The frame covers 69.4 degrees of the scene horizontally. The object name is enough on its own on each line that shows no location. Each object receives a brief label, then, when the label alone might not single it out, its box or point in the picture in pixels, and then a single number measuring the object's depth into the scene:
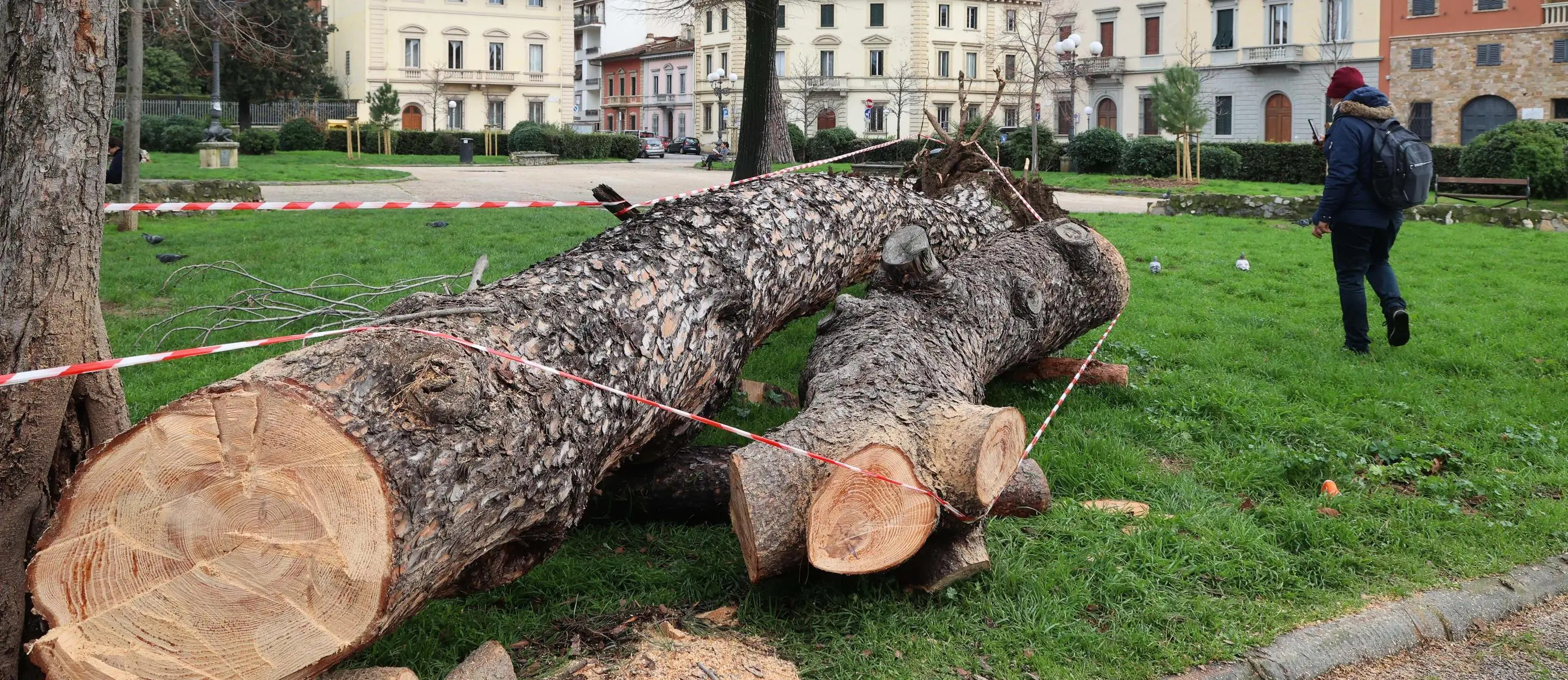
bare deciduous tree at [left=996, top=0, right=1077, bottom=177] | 42.00
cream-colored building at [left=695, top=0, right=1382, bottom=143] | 46.12
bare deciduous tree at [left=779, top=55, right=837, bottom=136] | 60.06
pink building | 73.06
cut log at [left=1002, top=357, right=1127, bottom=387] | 5.95
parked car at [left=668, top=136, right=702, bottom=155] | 53.47
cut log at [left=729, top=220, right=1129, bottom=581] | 3.12
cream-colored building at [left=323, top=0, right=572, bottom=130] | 56.91
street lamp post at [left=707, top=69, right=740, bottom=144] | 38.25
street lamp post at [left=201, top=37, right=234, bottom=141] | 26.61
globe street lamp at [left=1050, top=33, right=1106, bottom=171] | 26.48
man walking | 6.72
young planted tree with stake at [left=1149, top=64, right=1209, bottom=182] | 27.59
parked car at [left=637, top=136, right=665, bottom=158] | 48.56
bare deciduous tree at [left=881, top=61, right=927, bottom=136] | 60.73
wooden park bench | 17.16
